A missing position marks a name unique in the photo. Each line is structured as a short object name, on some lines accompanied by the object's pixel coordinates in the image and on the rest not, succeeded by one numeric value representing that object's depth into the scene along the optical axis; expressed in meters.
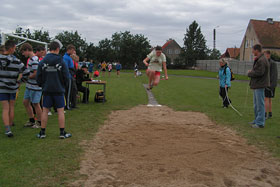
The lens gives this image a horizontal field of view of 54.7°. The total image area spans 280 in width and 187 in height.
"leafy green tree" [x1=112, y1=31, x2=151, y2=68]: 70.74
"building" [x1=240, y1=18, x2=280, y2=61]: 52.43
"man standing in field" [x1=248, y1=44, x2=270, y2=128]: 7.95
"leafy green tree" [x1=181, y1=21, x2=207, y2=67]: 80.00
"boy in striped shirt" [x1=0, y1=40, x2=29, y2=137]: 6.29
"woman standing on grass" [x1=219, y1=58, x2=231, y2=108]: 11.79
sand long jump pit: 4.16
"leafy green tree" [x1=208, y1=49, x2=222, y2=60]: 89.29
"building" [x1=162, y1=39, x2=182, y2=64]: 103.38
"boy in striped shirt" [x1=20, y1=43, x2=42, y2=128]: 7.00
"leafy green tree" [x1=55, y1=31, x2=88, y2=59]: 69.81
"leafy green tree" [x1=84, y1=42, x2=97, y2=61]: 72.44
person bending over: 12.19
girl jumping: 9.99
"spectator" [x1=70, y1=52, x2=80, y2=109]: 10.68
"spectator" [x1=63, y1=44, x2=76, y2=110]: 9.84
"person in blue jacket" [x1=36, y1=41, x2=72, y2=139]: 5.96
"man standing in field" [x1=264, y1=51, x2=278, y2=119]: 9.43
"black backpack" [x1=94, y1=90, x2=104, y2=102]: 13.13
